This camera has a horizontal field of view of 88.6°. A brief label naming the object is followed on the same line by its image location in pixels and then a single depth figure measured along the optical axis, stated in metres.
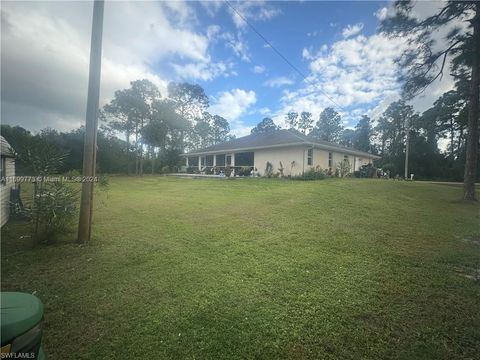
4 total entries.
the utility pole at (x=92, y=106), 5.04
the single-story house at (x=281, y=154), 18.36
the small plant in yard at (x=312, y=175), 16.83
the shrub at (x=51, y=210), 5.14
